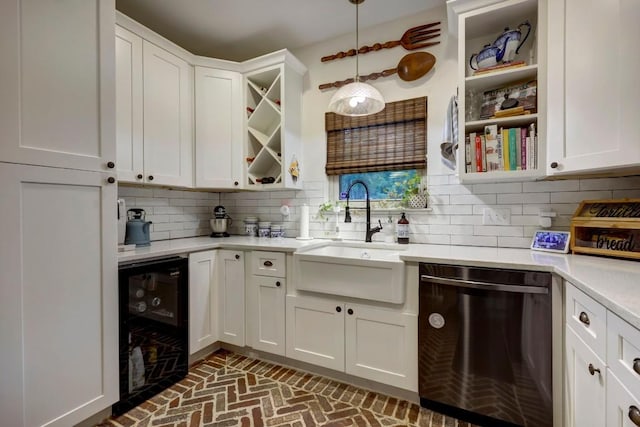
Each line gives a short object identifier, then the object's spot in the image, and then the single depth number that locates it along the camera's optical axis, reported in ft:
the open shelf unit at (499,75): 5.57
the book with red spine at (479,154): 6.13
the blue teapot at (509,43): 5.92
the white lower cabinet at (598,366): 2.79
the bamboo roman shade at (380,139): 7.83
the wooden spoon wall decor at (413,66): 7.66
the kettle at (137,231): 7.33
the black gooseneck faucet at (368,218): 7.95
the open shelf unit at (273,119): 8.64
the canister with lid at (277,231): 9.36
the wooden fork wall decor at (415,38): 7.64
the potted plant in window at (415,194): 7.71
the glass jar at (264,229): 9.49
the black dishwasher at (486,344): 4.86
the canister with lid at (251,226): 9.84
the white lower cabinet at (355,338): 5.92
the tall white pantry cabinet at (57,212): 4.28
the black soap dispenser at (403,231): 7.72
